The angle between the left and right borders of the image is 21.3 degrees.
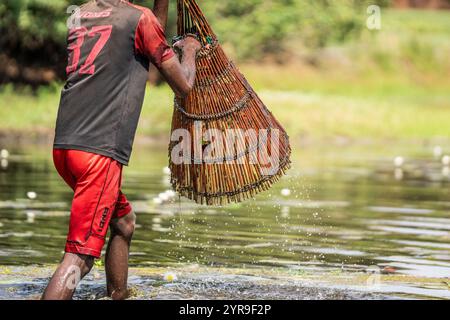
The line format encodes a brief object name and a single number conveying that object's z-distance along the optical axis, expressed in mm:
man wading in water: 7559
